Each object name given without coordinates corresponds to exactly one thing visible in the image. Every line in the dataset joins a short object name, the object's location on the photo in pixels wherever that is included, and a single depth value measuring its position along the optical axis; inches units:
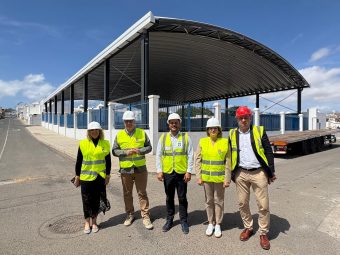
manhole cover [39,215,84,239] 167.6
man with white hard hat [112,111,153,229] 179.6
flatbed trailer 534.3
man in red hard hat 153.4
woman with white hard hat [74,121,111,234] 173.8
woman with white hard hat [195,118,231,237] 162.1
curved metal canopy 700.0
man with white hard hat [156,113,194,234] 171.5
